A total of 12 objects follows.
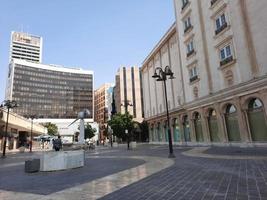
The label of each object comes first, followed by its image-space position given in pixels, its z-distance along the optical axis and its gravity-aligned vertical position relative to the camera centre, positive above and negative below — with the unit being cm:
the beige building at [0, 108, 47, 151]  3486 +371
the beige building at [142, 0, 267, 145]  1967 +711
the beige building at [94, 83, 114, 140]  13632 +2720
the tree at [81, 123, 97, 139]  8886 +456
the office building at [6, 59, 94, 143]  12912 +3373
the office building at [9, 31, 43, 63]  17712 +8072
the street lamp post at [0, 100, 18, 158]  2901 +573
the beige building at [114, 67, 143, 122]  8606 +2080
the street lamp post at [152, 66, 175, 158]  1599 +502
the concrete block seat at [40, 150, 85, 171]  1202 -83
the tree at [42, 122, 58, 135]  9488 +688
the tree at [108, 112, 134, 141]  5412 +453
